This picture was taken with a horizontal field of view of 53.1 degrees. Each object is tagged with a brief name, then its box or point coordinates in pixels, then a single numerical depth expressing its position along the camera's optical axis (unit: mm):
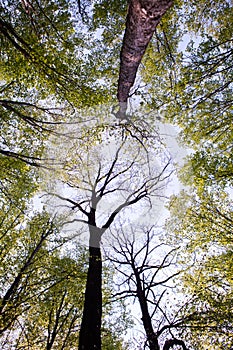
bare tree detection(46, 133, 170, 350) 7423
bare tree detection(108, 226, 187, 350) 6422
